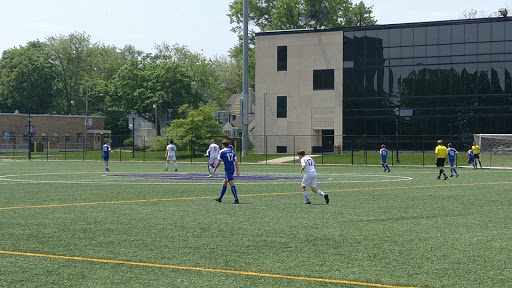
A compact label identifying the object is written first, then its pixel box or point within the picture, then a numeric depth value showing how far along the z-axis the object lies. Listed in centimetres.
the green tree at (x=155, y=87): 9144
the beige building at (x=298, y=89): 6688
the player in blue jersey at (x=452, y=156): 3559
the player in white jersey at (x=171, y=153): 4172
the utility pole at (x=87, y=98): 9856
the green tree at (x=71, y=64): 12200
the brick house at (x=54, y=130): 9025
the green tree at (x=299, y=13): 8569
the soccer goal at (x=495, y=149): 5066
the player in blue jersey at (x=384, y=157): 4220
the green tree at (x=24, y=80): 10981
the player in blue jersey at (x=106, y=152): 4210
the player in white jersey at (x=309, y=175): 1972
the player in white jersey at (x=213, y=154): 3469
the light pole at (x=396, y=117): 6375
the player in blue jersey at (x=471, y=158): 4901
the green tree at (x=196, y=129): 6706
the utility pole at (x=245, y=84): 5691
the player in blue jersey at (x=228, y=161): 1973
